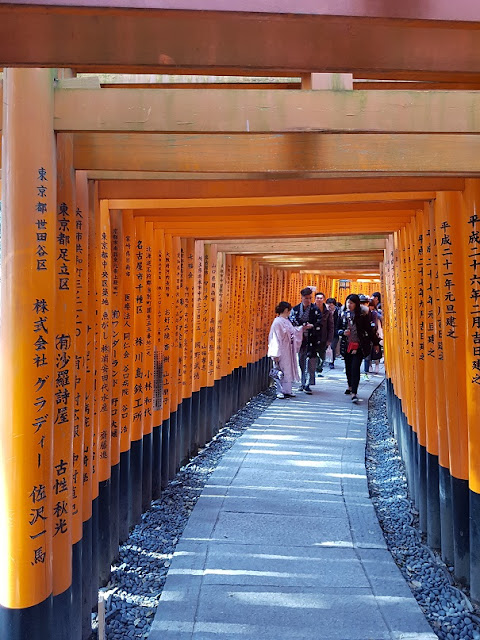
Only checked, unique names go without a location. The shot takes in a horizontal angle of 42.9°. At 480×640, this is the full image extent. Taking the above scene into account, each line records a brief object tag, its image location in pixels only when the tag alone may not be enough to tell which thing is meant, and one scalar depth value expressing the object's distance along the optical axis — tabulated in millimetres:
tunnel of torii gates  1850
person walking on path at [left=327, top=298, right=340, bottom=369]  14305
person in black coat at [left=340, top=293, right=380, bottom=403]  10211
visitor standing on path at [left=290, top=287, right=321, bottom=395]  11734
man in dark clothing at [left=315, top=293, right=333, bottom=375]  11867
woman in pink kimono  10891
